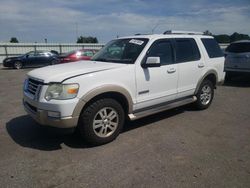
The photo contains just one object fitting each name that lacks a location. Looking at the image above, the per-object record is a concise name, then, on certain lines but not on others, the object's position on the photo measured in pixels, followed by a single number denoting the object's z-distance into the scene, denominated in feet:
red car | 46.64
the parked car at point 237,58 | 28.81
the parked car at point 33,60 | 60.08
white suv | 11.23
